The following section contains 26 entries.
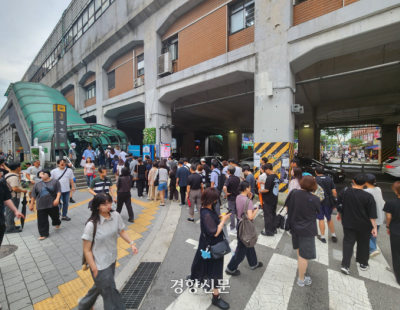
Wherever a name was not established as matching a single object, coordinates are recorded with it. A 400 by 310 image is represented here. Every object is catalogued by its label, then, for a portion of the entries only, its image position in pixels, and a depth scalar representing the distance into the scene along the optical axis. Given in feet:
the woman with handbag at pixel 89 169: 28.53
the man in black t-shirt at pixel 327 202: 14.26
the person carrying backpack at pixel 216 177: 20.27
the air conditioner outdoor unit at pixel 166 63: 38.78
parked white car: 35.42
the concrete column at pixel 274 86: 24.49
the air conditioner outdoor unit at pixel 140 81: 45.75
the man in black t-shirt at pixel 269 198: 14.69
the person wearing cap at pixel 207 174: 25.16
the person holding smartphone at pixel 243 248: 10.09
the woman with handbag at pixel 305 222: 9.64
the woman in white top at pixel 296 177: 14.35
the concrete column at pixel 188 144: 88.69
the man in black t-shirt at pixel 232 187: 16.45
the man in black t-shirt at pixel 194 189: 18.52
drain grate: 8.87
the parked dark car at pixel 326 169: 37.14
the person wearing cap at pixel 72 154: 41.18
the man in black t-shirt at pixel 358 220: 10.32
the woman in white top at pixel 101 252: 7.18
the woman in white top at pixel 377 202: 12.16
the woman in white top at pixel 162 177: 23.14
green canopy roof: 45.39
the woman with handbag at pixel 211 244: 8.19
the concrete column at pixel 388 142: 63.36
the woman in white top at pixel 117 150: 43.29
